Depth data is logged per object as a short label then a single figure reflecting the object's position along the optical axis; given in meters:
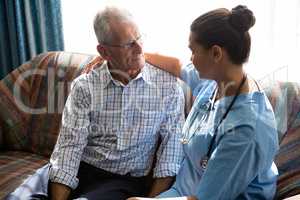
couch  2.80
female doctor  1.99
